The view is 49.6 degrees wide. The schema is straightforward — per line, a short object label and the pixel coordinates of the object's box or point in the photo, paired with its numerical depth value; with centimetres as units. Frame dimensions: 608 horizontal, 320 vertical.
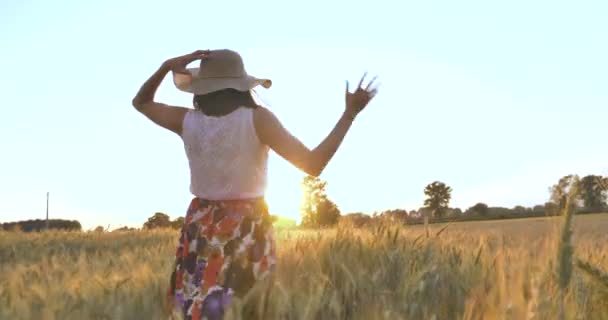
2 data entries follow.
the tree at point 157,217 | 3923
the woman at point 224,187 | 312
